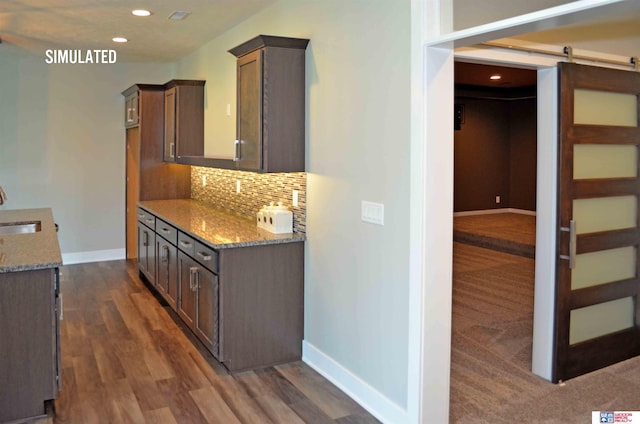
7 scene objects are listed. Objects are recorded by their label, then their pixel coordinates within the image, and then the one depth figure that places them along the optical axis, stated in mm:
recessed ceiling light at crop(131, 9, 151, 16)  4462
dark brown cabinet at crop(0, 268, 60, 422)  2979
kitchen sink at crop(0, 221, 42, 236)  4551
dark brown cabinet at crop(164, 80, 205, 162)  6016
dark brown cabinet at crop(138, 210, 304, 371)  3725
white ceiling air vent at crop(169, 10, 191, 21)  4543
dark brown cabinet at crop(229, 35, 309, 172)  3739
